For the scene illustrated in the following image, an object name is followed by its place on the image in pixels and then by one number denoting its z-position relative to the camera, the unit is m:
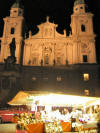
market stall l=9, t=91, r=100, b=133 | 9.41
